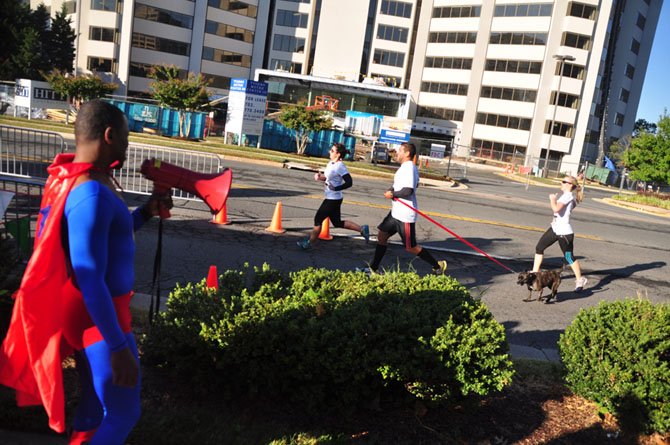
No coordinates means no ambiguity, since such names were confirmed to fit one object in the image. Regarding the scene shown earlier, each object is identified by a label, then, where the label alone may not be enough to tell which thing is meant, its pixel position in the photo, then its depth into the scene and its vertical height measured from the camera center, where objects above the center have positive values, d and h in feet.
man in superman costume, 6.95 -2.34
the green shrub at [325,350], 11.25 -4.22
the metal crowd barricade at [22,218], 17.19 -4.01
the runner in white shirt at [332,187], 28.14 -2.27
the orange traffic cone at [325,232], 31.50 -5.09
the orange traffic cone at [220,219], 31.68 -5.25
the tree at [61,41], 172.04 +19.17
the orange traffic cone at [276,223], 31.63 -5.00
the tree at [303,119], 95.20 +3.18
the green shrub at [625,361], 12.17 -4.07
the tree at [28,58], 159.43 +11.78
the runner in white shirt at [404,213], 23.45 -2.63
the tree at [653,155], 98.32 +5.38
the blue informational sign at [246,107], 91.66 +3.80
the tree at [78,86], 101.60 +3.74
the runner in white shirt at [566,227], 26.50 -2.56
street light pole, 140.34 +14.90
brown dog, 23.66 -4.64
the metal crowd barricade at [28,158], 37.32 -4.12
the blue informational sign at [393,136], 95.81 +2.37
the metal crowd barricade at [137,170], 37.40 -4.11
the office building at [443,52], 178.09 +32.53
